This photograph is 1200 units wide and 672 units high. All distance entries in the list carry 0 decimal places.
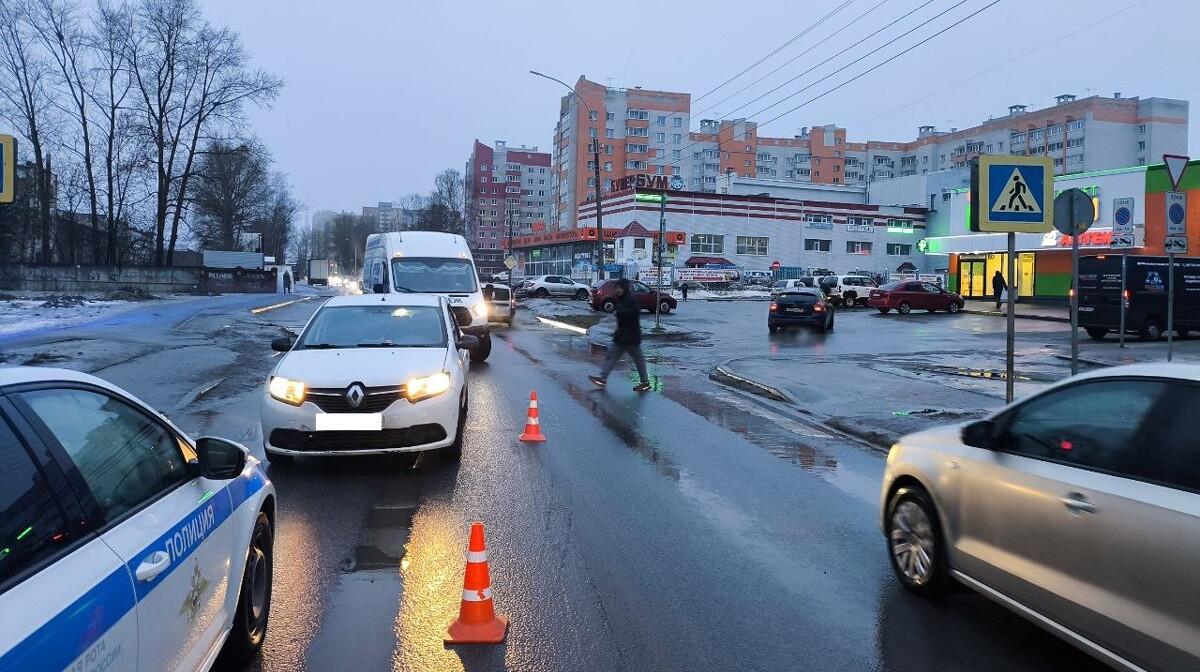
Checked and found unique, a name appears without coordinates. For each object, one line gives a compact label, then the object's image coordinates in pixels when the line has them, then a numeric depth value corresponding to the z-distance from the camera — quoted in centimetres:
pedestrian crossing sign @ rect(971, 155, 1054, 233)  820
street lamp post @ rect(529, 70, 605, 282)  2879
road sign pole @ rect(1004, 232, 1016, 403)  812
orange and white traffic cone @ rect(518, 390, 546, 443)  897
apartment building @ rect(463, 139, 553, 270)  15112
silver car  317
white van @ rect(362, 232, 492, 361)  1831
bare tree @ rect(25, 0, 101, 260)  4766
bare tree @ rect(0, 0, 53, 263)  4619
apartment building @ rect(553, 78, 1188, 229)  9556
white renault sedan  708
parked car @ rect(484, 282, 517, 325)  3028
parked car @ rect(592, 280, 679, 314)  3616
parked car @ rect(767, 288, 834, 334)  2656
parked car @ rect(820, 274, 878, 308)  4353
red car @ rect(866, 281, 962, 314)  3709
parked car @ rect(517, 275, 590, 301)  5334
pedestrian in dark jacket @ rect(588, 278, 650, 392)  1365
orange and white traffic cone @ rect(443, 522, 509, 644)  404
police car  207
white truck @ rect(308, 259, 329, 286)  8906
